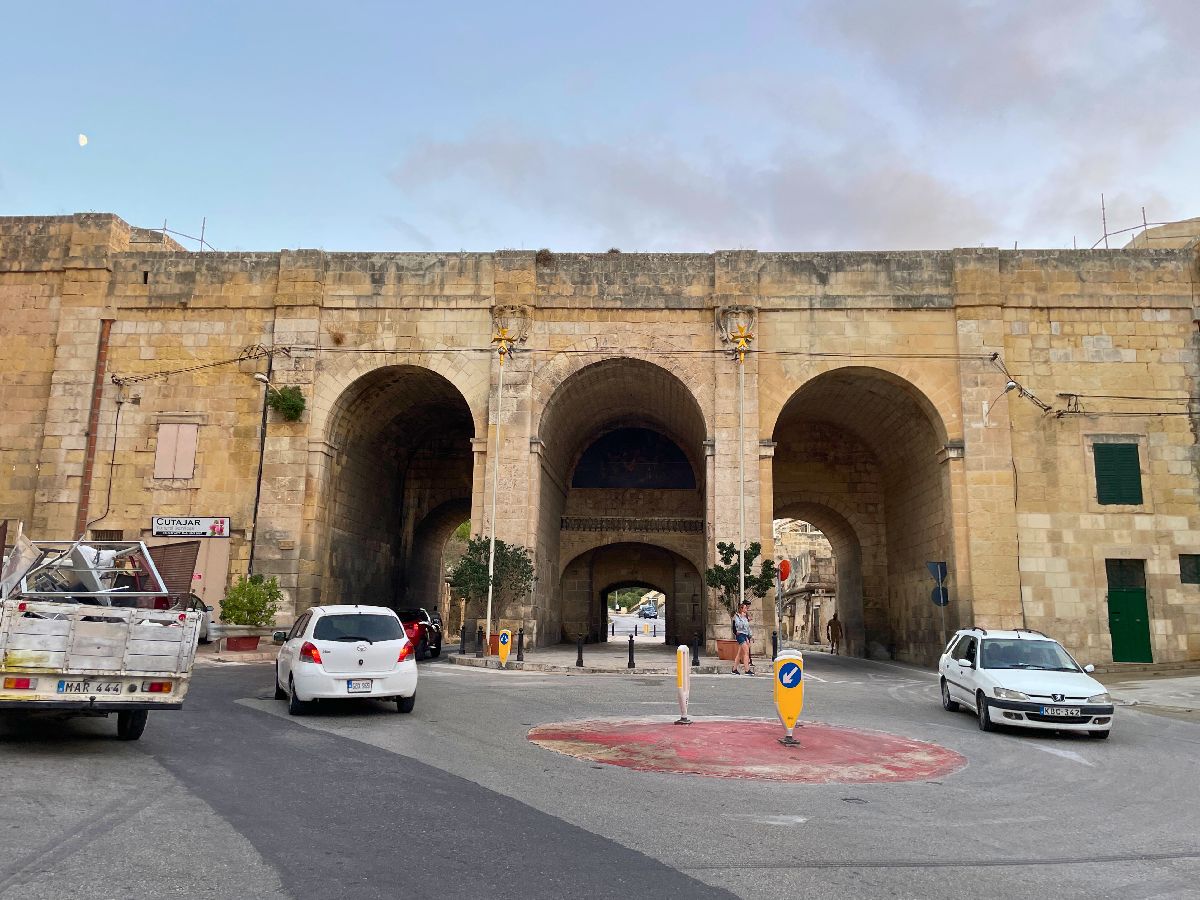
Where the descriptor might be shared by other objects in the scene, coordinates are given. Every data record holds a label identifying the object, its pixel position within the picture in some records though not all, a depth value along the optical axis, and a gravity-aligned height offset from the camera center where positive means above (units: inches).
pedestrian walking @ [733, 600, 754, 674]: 725.9 -32.0
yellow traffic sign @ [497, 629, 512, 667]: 735.7 -43.3
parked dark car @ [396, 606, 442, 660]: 855.1 -40.0
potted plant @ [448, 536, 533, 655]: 856.9 +16.4
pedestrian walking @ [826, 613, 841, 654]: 1282.0 -44.6
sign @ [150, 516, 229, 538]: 898.7 +61.3
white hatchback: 425.7 -35.1
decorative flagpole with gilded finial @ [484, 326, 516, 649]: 889.1 +203.7
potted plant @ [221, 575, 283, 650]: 800.9 -26.3
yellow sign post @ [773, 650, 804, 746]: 376.8 -39.2
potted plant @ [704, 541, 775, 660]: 833.5 +21.6
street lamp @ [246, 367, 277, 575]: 895.7 +153.3
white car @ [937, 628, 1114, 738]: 417.7 -39.6
